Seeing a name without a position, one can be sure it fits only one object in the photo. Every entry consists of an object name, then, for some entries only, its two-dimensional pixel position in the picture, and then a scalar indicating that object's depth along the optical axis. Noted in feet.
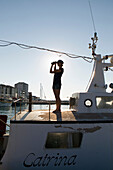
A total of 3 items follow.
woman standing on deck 22.45
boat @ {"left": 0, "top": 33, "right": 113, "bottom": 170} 15.35
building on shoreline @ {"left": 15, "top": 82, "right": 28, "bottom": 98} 585.22
